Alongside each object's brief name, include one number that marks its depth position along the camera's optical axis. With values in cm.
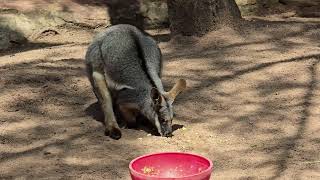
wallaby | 1066
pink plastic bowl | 778
